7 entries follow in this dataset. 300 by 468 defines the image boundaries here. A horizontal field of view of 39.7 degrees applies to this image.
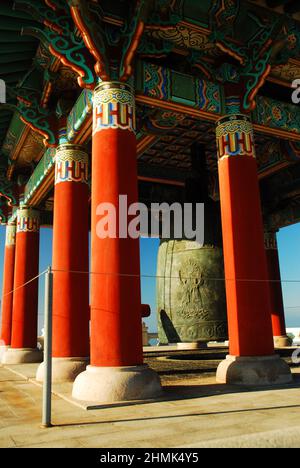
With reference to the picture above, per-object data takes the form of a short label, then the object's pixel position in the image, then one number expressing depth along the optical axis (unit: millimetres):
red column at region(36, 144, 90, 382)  8805
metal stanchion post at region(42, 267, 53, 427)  4406
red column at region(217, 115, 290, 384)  7559
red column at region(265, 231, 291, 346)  18062
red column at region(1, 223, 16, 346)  15375
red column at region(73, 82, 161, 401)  6168
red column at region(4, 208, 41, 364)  13289
